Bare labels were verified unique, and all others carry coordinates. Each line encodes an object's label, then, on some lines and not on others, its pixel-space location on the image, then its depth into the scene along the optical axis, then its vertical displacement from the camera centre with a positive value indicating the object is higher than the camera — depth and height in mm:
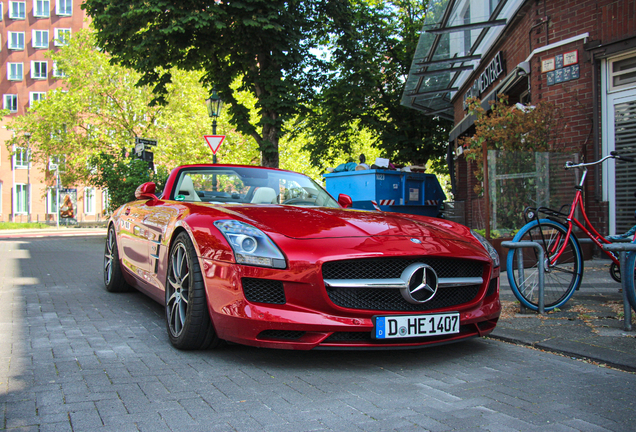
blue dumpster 13961 +607
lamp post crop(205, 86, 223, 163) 15758 +3110
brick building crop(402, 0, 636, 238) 7812 +2078
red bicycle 4699 -387
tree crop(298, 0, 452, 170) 22328 +3938
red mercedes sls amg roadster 3107 -394
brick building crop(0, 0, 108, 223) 51500 +15754
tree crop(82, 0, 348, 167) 13539 +4456
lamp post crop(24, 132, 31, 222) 47744 +957
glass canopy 11882 +4154
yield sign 14227 +1825
